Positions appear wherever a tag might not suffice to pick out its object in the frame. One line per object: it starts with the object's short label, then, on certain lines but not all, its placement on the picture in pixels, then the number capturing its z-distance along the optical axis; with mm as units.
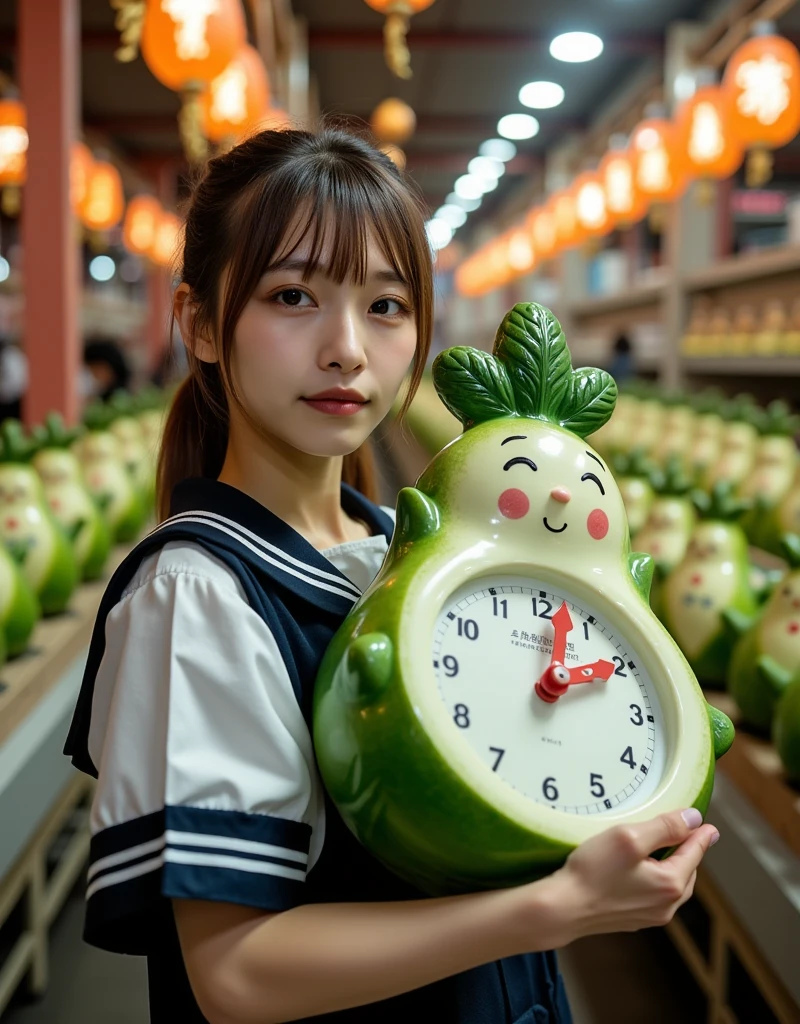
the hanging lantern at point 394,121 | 7789
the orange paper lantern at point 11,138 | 5590
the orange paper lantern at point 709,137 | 5324
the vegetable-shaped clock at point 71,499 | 2615
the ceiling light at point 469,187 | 16562
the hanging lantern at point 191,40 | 3379
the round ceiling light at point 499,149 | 13297
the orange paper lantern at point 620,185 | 6782
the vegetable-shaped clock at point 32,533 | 2246
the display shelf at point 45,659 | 1948
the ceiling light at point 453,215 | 20141
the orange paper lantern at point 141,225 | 9453
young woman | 831
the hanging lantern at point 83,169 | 6880
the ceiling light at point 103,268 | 21070
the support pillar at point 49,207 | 4539
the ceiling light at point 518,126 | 11750
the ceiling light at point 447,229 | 22133
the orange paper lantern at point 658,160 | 6078
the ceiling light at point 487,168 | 14672
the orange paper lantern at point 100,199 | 7219
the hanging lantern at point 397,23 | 3934
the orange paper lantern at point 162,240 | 10078
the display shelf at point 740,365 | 5918
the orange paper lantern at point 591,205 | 7707
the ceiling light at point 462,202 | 18672
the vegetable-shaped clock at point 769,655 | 1765
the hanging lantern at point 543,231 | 10047
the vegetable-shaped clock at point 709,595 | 2080
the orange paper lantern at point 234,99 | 4426
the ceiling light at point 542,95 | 10422
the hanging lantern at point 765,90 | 4586
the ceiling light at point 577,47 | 8438
